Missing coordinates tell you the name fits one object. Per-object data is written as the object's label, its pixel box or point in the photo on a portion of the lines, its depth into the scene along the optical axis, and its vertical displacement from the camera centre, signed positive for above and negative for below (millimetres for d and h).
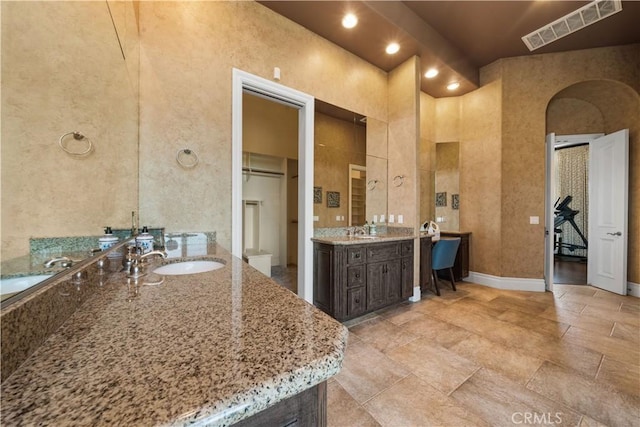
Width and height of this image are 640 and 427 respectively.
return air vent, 2596 +2255
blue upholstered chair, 3396 -570
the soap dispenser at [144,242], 1394 -171
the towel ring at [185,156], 1976 +458
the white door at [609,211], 3420 +46
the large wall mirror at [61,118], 673 +361
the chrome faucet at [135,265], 1059 -239
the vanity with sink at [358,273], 2473 -662
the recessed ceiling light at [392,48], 2967 +2057
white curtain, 5930 +740
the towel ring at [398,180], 3326 +462
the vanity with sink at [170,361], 335 -269
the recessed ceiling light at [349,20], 2541 +2062
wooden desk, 4008 -738
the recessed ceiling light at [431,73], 3526 +2091
